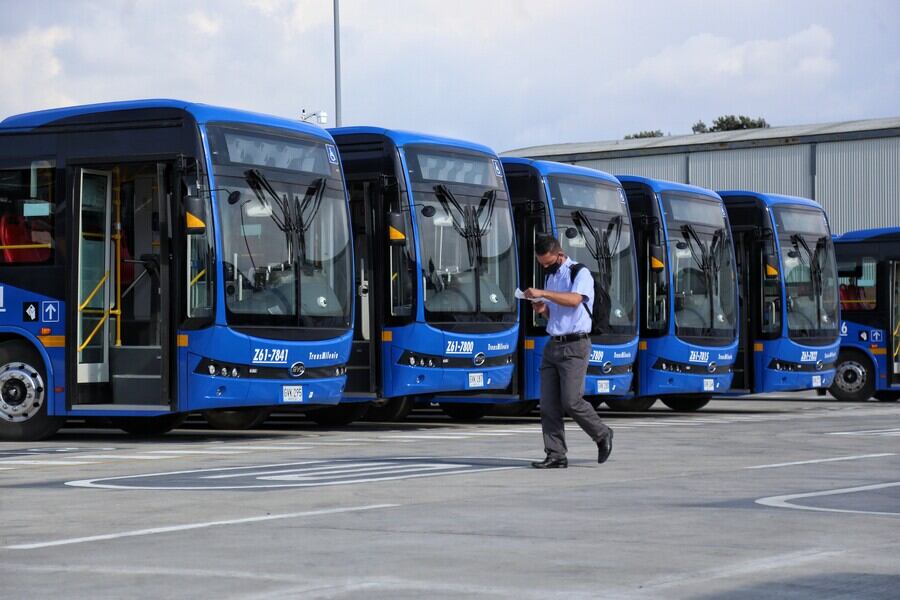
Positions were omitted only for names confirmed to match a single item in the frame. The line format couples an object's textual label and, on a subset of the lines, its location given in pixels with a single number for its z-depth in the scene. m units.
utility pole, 41.02
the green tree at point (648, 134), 90.01
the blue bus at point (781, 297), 27.95
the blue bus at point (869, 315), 32.06
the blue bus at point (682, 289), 25.47
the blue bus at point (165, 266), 17.62
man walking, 13.65
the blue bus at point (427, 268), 20.55
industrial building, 53.88
